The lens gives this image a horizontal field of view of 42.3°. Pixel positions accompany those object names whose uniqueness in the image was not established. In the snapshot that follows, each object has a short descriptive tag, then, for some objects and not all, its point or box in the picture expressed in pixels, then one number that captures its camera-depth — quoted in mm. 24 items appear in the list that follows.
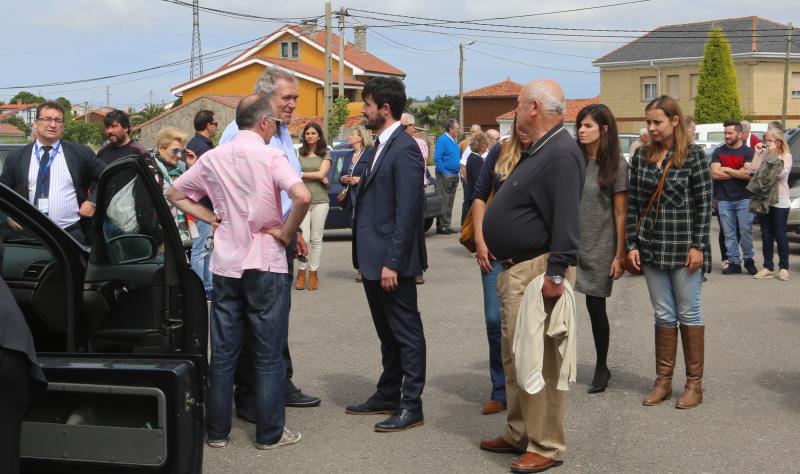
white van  29047
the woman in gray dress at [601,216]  6770
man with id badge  7793
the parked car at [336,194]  16066
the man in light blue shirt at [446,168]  17344
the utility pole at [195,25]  66938
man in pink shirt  5590
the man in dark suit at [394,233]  6047
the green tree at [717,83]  55750
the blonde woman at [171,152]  9930
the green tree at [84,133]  62562
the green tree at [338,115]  42750
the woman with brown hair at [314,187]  11727
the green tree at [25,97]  106900
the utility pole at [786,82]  54353
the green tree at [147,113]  89250
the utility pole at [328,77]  37981
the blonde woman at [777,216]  12320
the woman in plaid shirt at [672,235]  6523
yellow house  64250
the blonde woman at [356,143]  11719
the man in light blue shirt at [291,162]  6227
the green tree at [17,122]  88712
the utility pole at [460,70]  69638
